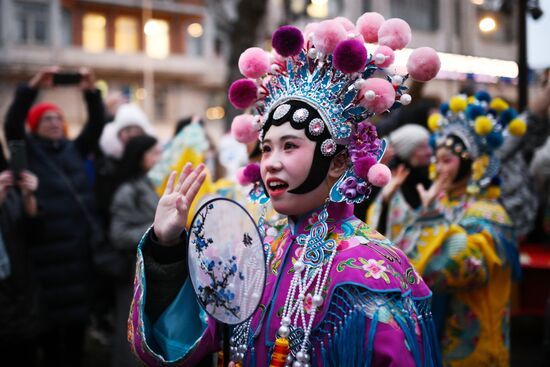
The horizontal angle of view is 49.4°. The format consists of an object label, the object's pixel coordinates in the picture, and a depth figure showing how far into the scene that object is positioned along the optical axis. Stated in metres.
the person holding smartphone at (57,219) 4.27
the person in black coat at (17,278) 3.79
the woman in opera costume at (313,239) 1.85
